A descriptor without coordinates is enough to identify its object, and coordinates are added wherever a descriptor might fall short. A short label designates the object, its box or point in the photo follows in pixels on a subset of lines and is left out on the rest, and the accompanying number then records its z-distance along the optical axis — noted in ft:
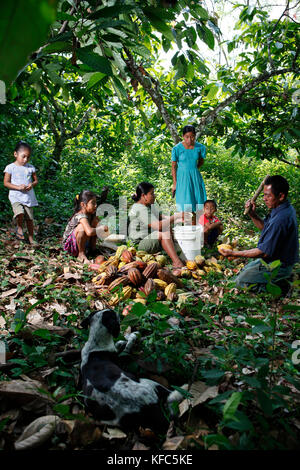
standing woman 14.57
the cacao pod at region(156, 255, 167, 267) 12.17
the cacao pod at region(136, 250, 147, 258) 12.34
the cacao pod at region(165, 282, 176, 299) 9.50
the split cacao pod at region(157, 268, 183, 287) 10.15
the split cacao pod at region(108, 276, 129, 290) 9.59
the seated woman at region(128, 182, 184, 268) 13.21
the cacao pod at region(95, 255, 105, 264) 12.28
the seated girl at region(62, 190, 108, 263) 12.61
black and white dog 4.15
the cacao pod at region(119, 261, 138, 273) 10.63
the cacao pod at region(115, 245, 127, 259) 12.10
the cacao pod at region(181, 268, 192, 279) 11.28
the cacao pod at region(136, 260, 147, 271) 10.89
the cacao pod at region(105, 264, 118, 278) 10.17
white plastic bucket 13.33
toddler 14.66
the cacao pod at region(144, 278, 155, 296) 9.48
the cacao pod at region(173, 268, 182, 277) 11.34
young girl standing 14.10
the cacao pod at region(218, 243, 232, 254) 13.44
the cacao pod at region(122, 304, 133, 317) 7.69
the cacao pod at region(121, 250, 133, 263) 11.51
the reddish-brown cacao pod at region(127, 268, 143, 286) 9.88
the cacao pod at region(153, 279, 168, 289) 9.92
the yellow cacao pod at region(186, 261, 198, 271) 12.01
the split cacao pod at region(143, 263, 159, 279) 10.32
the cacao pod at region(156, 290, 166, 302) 9.39
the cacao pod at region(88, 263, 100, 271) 11.47
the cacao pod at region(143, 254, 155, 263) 11.99
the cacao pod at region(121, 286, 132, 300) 9.13
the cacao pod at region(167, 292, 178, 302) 9.21
